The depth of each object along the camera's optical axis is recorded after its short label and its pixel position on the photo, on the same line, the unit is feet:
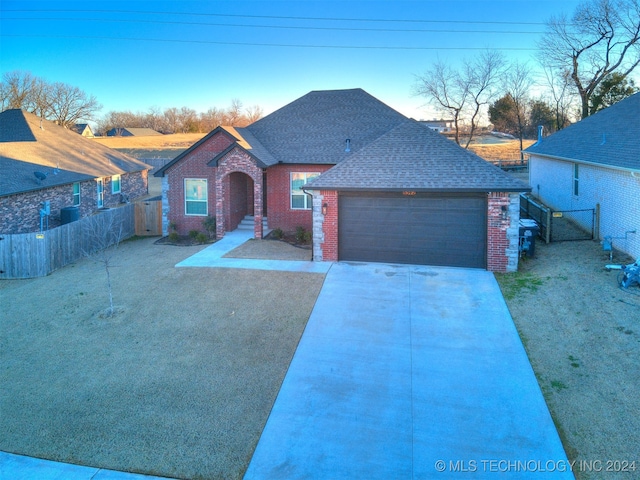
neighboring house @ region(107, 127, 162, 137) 262.47
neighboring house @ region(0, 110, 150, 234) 59.62
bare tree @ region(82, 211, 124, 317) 56.03
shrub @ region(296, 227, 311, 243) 58.34
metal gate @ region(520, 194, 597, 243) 51.93
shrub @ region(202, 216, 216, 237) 62.75
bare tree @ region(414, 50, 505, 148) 137.90
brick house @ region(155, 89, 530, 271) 44.96
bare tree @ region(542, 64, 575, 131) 139.54
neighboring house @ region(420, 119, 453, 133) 175.66
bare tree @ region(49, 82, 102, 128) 177.78
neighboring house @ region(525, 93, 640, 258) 44.19
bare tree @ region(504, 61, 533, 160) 151.74
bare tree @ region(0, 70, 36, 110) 159.22
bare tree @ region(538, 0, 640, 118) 118.11
